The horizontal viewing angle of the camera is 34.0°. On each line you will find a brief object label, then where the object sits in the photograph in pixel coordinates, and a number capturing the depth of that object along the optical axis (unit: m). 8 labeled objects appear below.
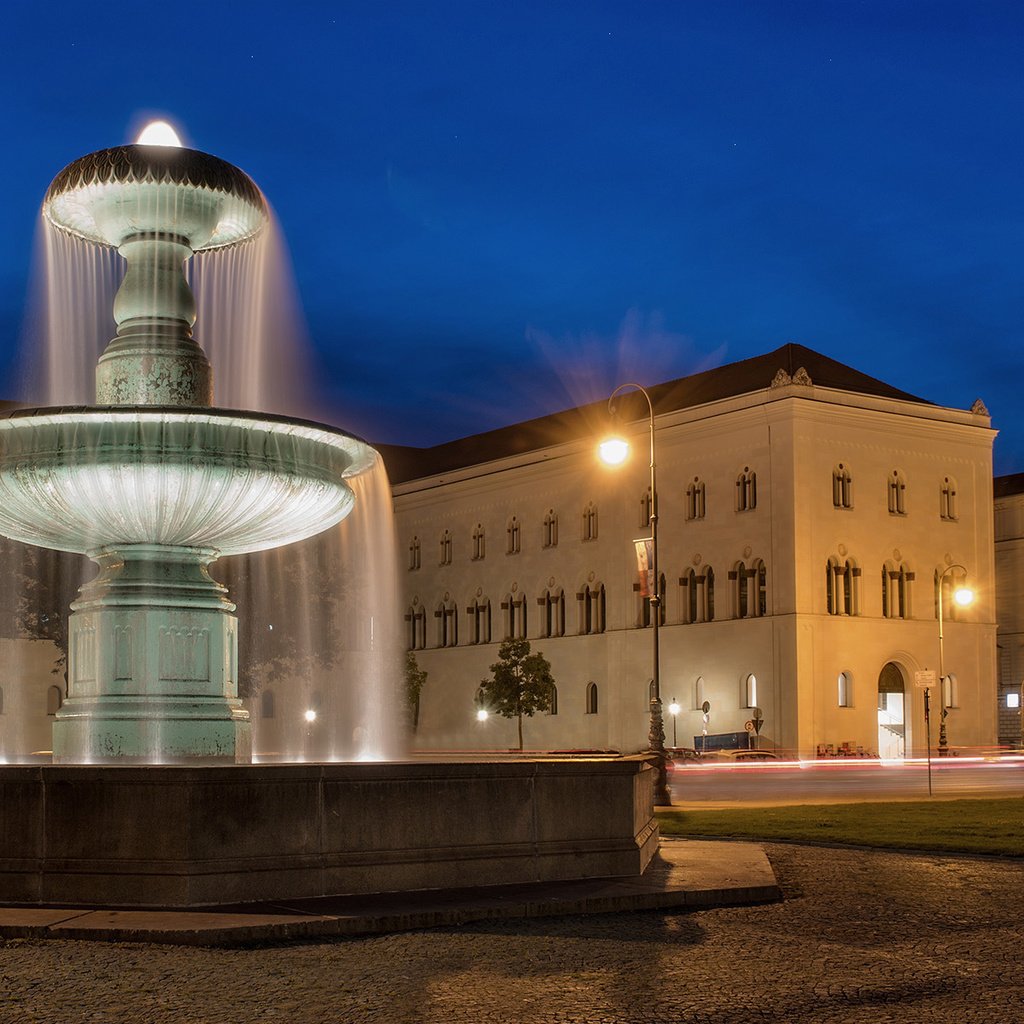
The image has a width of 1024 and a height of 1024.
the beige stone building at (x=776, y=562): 65.50
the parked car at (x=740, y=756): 60.44
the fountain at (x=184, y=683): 11.90
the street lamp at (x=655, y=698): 29.86
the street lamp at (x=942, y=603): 59.66
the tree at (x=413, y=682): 80.12
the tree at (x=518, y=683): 74.00
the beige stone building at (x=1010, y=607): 81.56
